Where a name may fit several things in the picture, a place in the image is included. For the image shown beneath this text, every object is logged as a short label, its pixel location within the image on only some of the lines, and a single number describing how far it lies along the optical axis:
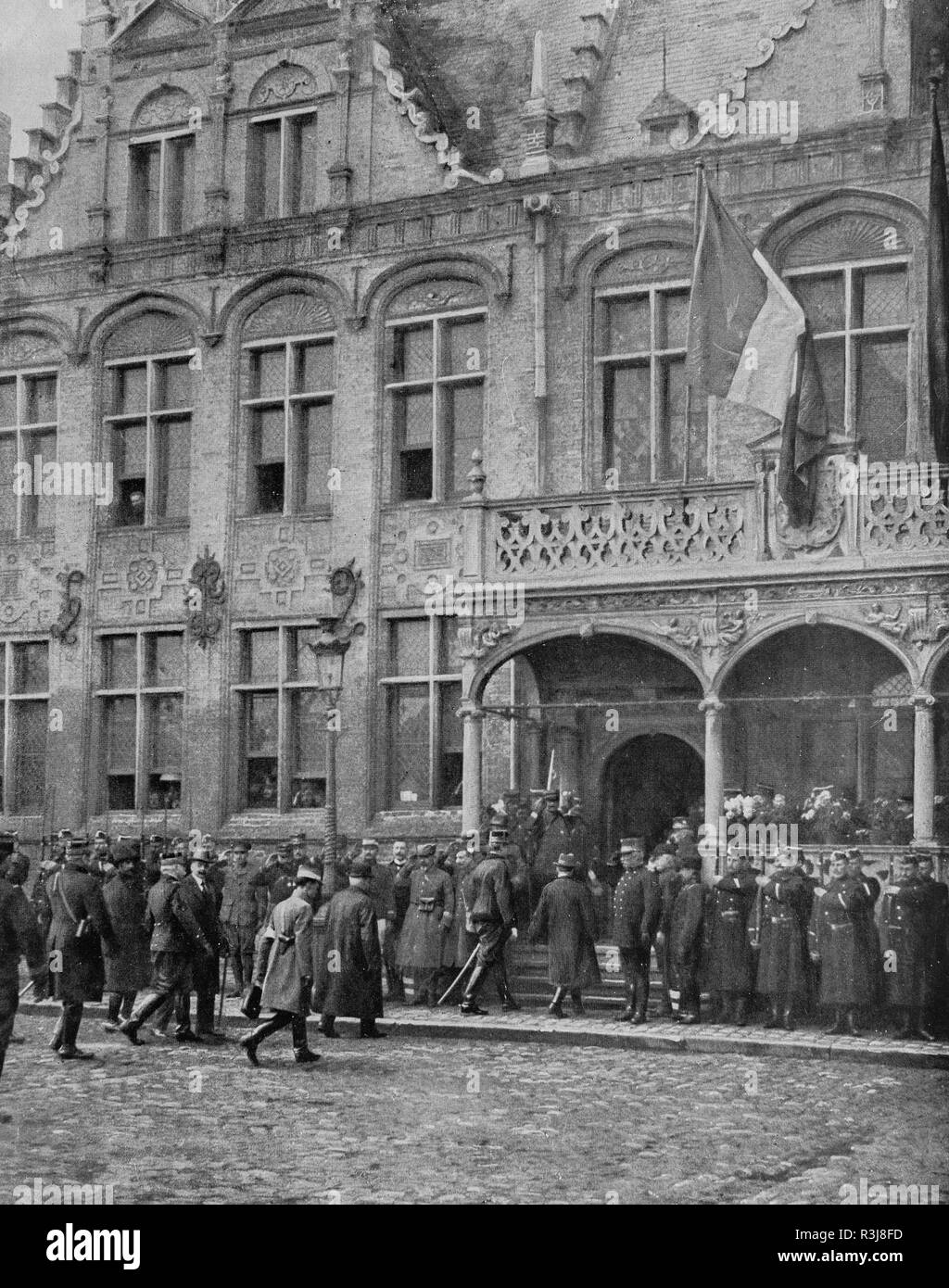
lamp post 18.97
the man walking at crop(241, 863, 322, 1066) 13.80
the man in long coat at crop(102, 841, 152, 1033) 16.06
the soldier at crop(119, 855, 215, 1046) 15.11
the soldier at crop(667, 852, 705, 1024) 16.56
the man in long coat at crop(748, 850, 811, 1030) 16.08
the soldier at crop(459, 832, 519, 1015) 17.20
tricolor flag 18.56
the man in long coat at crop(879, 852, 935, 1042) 15.46
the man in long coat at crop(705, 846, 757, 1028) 16.30
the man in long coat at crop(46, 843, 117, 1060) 14.55
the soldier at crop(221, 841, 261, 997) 19.70
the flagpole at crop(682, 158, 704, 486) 19.34
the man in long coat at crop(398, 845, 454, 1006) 18.02
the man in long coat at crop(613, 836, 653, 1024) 16.62
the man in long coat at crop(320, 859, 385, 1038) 15.62
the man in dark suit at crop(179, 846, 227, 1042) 15.39
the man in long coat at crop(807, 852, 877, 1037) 15.72
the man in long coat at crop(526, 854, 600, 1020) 17.02
